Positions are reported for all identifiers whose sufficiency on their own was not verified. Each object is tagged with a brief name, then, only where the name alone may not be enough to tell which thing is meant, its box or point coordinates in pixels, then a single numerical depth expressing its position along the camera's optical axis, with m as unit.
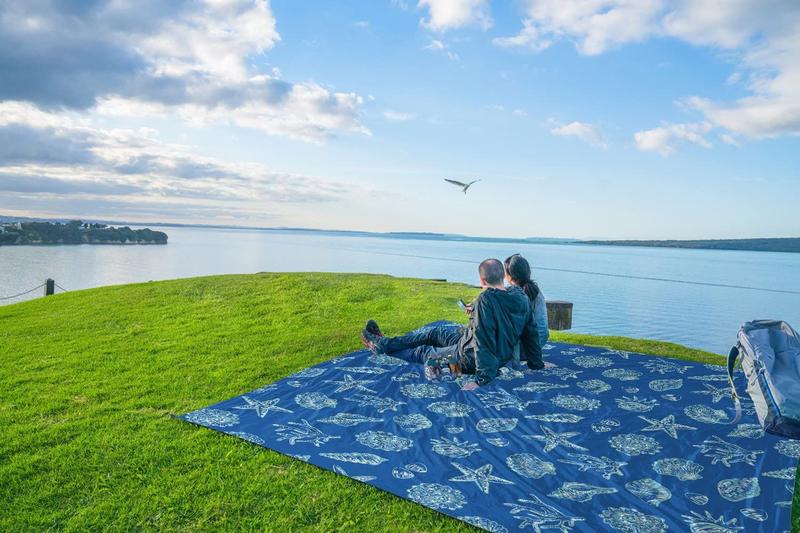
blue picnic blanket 3.14
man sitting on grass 5.45
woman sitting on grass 6.16
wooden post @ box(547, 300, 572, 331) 9.90
